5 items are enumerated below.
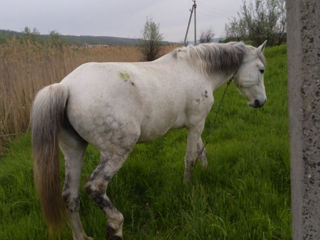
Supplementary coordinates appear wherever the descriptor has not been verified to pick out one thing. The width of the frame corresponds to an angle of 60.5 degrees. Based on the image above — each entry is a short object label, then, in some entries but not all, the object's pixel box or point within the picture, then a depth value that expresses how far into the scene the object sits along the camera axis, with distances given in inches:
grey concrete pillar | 37.1
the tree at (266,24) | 748.0
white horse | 83.0
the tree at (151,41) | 738.8
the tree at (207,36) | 997.5
